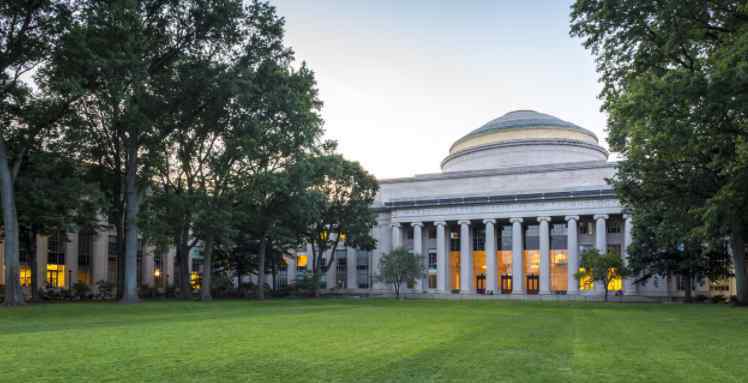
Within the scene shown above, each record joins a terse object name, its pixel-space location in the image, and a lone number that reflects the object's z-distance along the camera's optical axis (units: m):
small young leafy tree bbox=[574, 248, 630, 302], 59.72
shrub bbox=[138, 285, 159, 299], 61.16
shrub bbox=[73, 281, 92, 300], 57.47
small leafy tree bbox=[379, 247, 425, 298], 69.69
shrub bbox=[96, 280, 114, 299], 60.22
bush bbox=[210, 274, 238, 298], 72.25
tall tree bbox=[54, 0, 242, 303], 33.62
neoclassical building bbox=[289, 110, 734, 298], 74.38
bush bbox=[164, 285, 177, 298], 61.25
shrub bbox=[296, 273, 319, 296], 71.94
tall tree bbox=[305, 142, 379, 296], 68.50
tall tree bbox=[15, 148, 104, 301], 38.34
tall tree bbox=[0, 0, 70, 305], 33.62
